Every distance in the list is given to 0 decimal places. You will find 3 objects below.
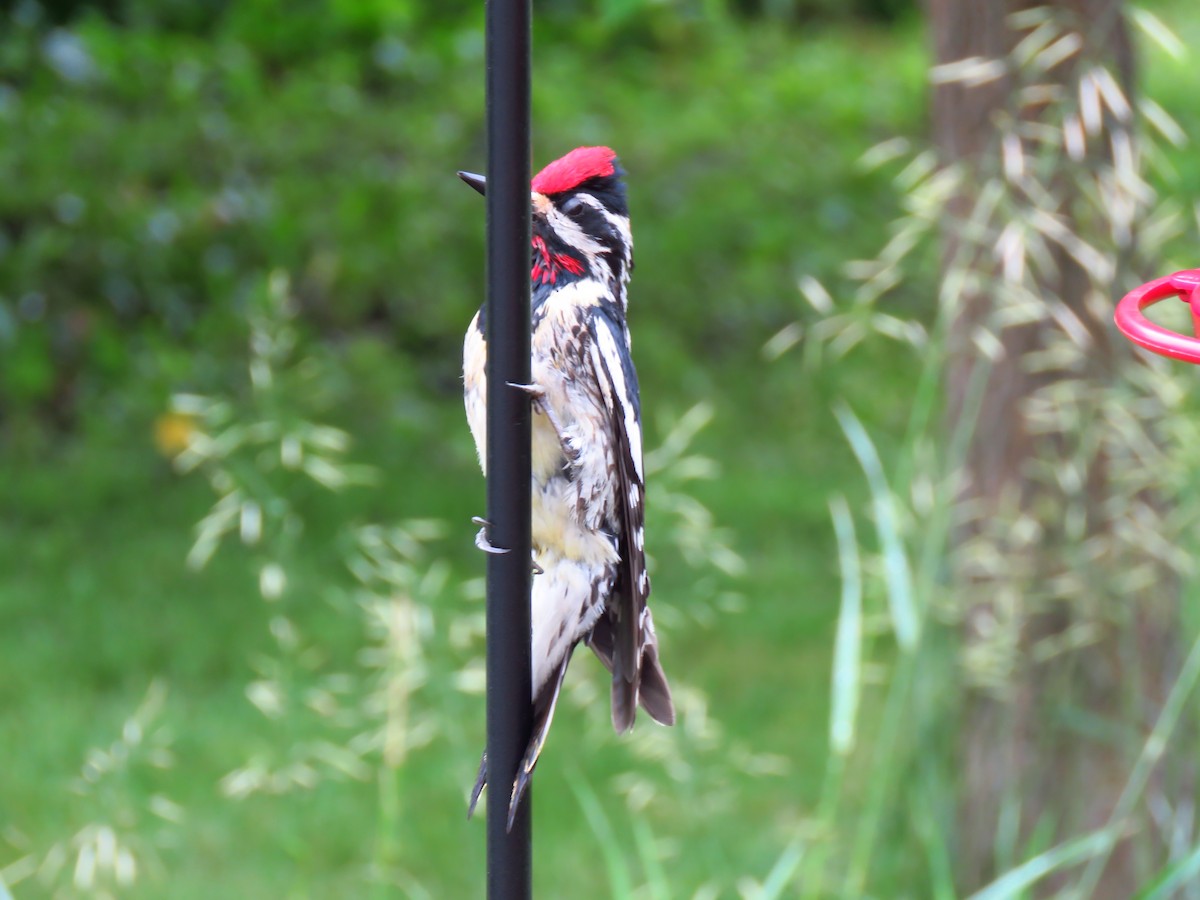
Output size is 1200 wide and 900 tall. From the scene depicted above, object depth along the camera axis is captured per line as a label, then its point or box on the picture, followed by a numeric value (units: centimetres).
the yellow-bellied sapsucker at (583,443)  371
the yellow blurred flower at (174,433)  1191
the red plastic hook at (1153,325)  284
